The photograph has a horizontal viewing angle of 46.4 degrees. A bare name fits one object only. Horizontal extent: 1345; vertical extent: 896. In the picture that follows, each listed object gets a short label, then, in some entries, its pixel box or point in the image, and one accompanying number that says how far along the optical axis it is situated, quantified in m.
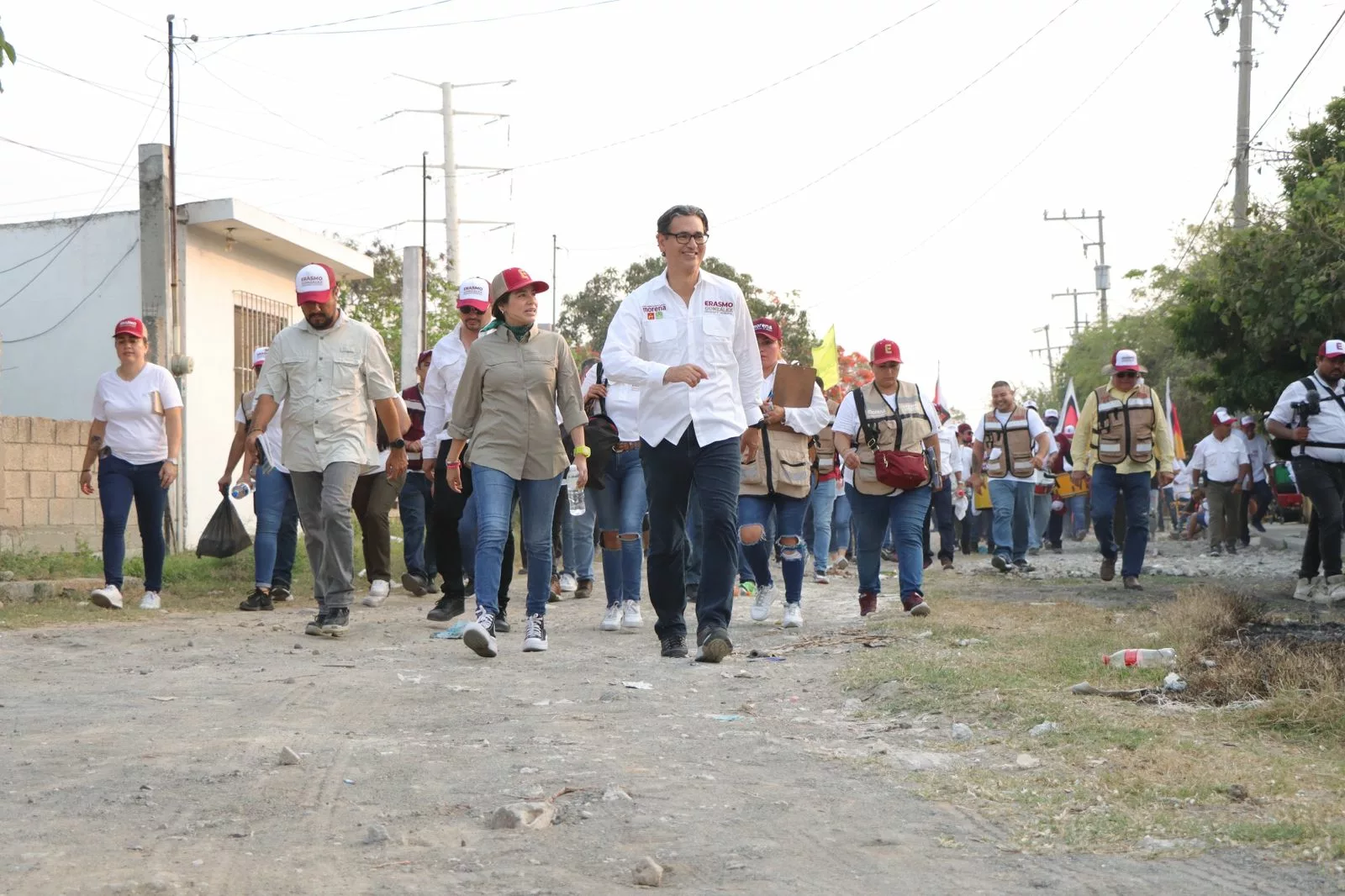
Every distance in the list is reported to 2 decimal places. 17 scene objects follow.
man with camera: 10.73
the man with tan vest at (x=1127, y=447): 12.31
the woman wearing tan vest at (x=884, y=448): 9.84
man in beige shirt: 8.82
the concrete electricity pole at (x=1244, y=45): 28.83
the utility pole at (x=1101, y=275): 80.69
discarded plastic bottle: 6.61
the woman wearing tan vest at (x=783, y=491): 9.62
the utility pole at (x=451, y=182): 45.30
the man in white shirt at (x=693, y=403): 6.94
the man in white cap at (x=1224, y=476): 19.89
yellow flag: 15.84
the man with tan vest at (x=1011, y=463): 15.09
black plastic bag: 11.50
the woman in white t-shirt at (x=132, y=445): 10.45
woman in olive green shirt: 7.94
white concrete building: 18.19
